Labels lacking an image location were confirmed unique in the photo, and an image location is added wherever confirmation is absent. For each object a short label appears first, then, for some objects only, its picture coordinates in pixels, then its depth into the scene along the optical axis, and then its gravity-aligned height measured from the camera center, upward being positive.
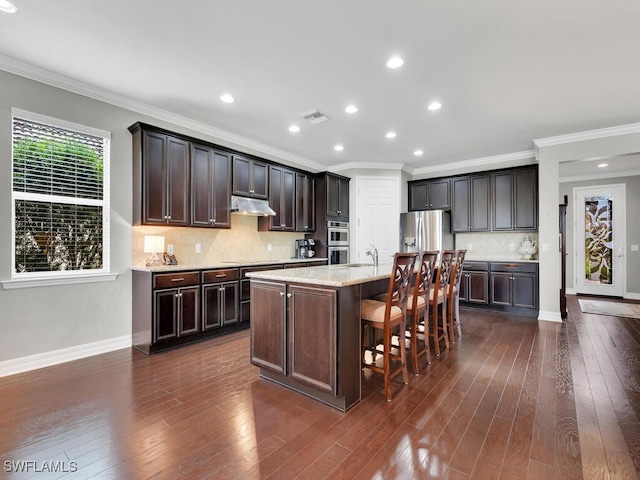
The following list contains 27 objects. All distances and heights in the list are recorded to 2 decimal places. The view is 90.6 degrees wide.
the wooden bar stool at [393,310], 2.50 -0.58
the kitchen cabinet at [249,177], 4.68 +0.98
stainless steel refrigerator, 6.04 +0.19
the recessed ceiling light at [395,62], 2.84 +1.62
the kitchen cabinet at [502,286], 5.18 -0.79
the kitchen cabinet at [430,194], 6.43 +0.97
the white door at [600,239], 6.90 +0.02
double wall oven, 6.04 -0.03
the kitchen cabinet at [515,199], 5.44 +0.73
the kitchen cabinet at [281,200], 5.28 +0.70
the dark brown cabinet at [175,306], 3.49 -0.74
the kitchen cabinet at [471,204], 5.92 +0.69
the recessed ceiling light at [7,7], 2.20 +1.67
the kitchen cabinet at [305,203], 5.78 +0.71
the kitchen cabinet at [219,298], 3.92 -0.73
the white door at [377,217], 6.54 +0.49
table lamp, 3.73 -0.06
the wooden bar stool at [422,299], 2.96 -0.60
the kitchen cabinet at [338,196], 6.09 +0.88
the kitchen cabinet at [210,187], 4.15 +0.74
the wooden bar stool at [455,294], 3.85 -0.67
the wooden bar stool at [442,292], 3.41 -0.59
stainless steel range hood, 4.61 +0.52
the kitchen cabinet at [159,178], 3.66 +0.76
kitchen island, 2.31 -0.71
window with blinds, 3.03 +0.46
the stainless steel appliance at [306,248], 5.98 -0.14
